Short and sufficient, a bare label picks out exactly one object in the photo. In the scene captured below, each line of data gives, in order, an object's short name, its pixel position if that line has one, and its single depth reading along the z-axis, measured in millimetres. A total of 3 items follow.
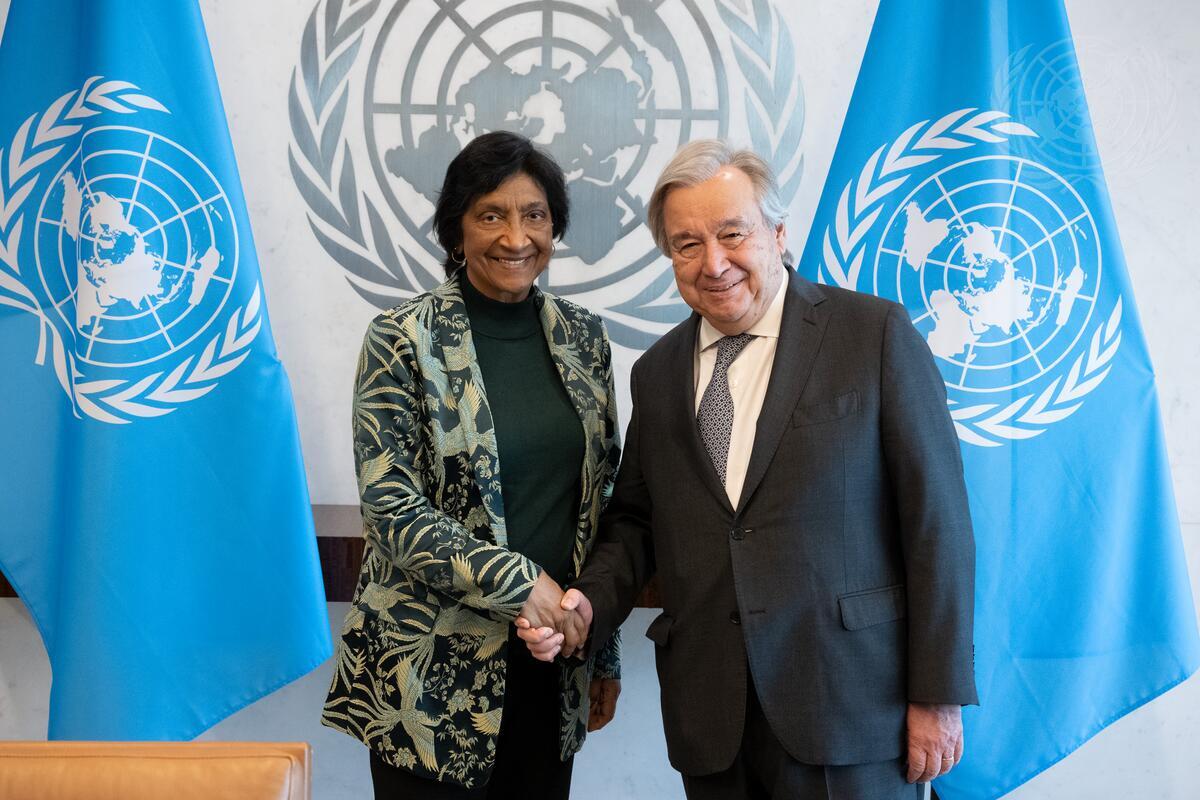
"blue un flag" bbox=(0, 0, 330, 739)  2197
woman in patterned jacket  1707
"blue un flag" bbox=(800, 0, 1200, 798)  2184
